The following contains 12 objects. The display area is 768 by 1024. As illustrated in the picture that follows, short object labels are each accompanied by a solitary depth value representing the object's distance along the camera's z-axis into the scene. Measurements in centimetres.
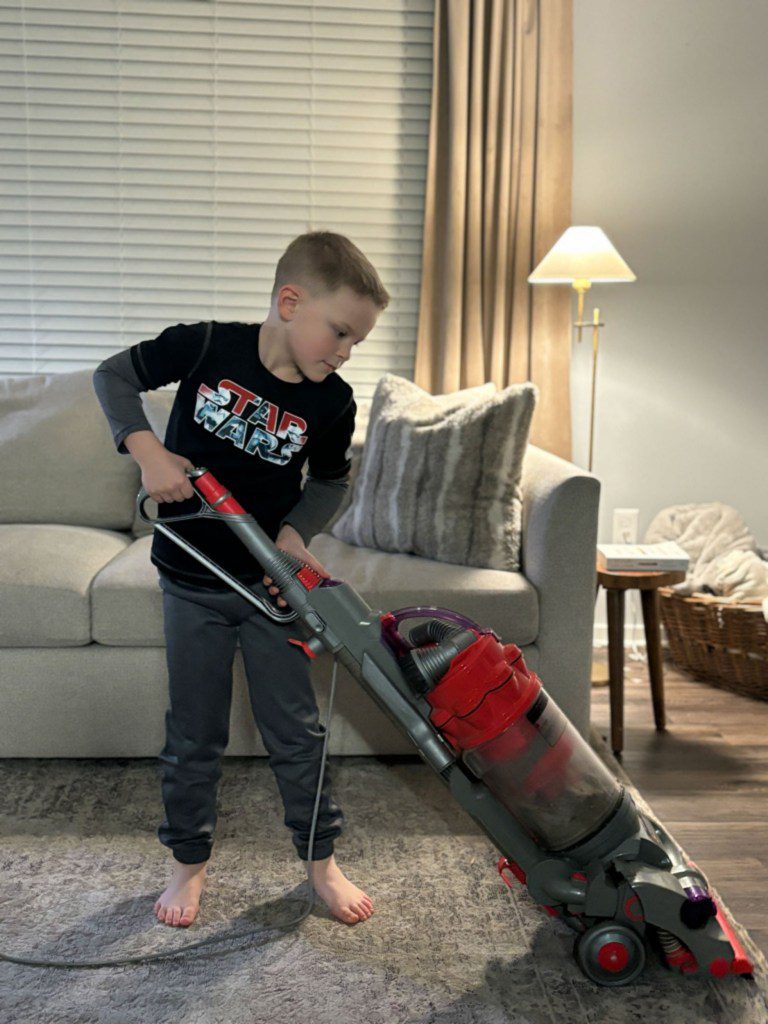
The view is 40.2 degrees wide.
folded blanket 301
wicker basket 293
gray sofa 231
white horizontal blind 329
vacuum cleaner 155
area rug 154
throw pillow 250
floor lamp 294
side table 261
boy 160
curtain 319
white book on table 269
